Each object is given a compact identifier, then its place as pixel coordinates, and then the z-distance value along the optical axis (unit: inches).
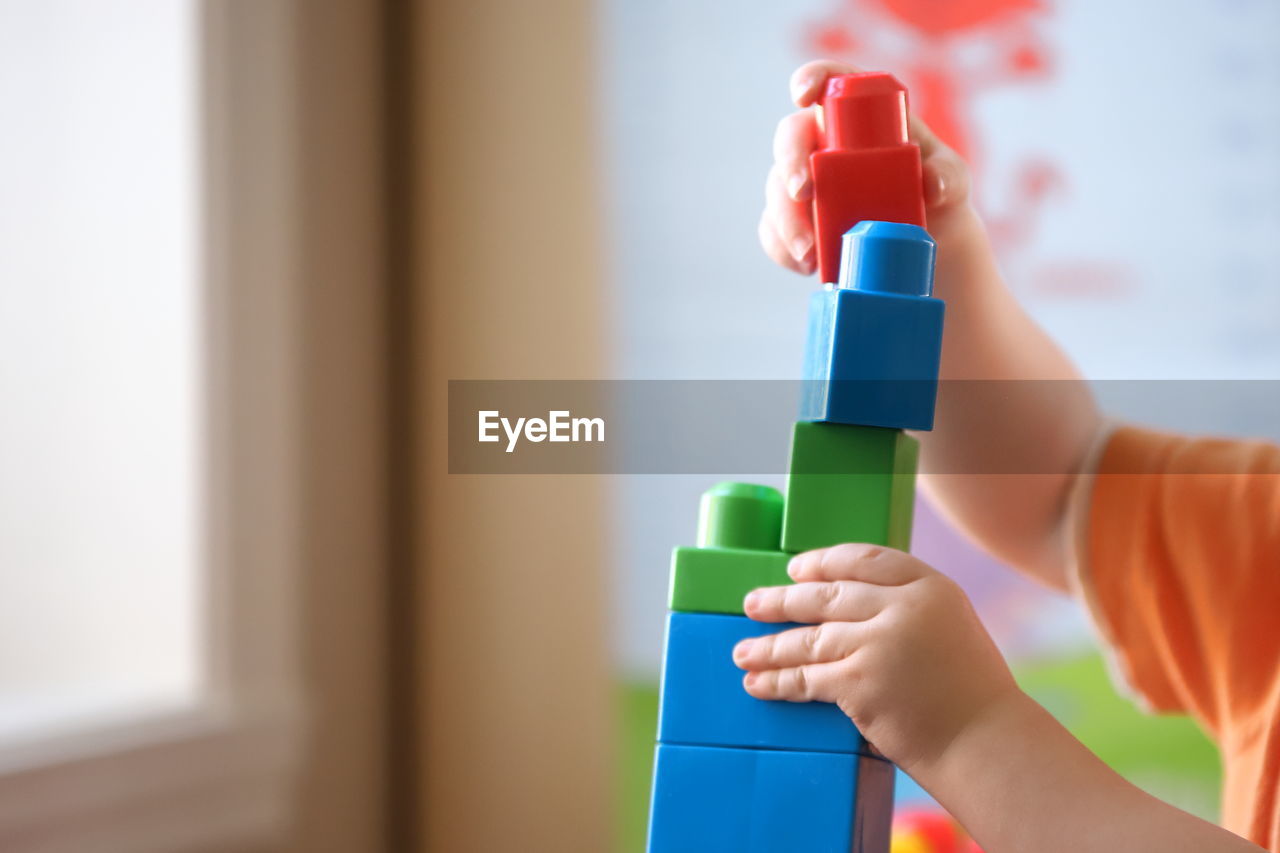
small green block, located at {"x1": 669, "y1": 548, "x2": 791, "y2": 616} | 35.1
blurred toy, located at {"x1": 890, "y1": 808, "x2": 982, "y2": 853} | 59.9
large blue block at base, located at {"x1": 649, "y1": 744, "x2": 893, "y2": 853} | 34.3
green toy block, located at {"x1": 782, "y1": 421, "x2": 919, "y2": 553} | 34.8
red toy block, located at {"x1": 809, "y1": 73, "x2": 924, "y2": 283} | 35.3
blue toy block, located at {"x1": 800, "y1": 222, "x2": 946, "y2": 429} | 34.3
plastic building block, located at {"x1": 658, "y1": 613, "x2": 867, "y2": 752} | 34.6
